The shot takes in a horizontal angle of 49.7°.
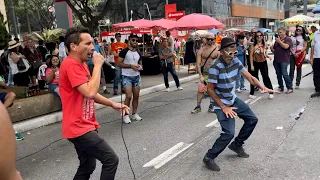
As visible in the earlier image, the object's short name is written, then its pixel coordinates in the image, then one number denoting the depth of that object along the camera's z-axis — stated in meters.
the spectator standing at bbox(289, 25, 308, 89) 9.80
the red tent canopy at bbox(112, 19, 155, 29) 15.44
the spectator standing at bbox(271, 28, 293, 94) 9.00
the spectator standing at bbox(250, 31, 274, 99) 8.87
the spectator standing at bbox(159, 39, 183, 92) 10.62
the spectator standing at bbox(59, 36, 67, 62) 9.70
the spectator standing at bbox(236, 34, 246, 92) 9.57
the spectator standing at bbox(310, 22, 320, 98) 8.52
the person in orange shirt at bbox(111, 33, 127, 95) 12.31
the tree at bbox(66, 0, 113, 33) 11.51
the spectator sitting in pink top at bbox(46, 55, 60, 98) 7.36
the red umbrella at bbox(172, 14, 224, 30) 13.56
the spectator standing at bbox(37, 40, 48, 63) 13.74
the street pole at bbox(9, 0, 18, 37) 16.22
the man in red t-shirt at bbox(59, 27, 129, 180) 3.01
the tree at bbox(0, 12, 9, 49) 9.50
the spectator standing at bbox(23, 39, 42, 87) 10.69
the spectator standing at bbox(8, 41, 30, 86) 9.30
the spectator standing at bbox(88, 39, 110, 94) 10.58
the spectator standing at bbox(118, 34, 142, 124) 6.73
